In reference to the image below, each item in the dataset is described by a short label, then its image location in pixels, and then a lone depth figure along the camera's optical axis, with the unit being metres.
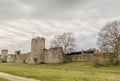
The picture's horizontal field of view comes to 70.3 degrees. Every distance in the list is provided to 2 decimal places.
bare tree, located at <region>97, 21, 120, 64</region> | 19.40
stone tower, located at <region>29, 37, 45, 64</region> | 26.72
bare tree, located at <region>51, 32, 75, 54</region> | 31.07
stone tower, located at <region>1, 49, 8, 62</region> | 38.63
